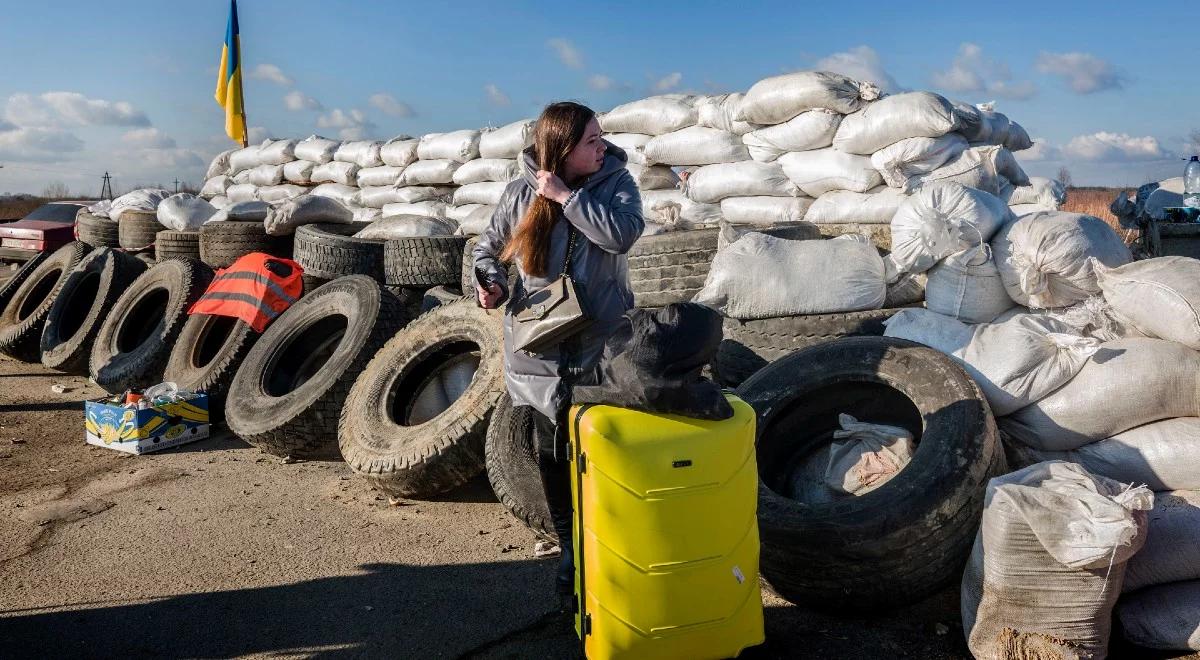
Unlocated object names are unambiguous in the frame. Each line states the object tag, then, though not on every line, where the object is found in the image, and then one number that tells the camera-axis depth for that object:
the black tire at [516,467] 3.71
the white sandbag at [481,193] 8.55
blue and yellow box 5.55
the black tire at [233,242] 7.94
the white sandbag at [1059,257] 3.74
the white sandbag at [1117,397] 3.17
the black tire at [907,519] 2.87
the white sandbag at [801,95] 5.78
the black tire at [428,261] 6.41
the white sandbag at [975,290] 4.03
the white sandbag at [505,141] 8.48
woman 2.71
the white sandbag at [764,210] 6.07
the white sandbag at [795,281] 4.24
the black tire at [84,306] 7.87
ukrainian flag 13.61
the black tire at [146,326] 6.93
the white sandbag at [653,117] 6.82
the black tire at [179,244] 8.73
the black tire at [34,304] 8.52
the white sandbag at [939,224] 4.12
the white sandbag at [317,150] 11.31
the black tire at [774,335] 4.15
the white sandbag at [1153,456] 3.04
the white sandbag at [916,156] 5.37
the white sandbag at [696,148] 6.52
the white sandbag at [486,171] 8.62
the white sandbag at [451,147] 9.19
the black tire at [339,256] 6.87
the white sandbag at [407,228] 7.48
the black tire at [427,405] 4.22
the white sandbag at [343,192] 10.60
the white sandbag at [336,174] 10.88
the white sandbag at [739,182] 6.18
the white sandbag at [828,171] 5.65
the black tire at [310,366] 5.15
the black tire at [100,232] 10.62
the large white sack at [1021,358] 3.37
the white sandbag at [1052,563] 2.50
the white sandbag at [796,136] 5.86
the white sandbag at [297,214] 7.89
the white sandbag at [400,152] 9.98
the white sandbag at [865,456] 3.37
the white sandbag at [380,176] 10.12
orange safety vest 6.50
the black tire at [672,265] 4.84
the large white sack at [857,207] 5.44
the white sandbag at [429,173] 9.37
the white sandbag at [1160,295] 3.22
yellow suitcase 2.44
